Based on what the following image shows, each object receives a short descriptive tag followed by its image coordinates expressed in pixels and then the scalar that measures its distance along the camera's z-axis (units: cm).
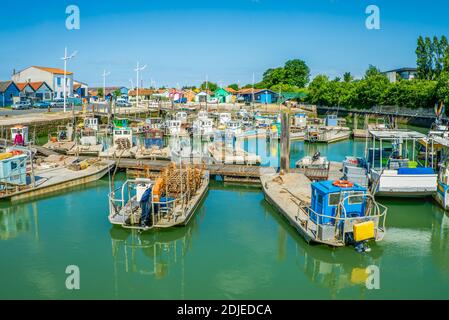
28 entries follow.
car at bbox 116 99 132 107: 7820
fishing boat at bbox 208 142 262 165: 2947
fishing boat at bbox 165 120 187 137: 4576
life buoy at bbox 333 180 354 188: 1526
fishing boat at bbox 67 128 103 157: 3303
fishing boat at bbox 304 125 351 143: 4559
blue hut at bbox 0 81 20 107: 6691
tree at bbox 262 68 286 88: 11288
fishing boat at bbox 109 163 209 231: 1647
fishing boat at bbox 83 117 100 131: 4406
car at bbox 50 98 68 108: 6955
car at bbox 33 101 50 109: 6669
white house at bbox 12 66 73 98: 8162
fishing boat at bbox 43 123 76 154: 3322
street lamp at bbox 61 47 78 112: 5372
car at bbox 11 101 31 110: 6153
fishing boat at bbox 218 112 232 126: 5525
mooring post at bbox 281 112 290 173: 2389
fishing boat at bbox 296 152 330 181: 2452
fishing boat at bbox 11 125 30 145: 3247
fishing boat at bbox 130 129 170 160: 3006
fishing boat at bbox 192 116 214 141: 4459
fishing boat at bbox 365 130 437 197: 2016
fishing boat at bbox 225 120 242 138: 4240
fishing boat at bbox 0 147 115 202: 2092
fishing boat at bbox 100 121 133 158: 3053
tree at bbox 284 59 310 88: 11275
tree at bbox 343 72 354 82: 9890
